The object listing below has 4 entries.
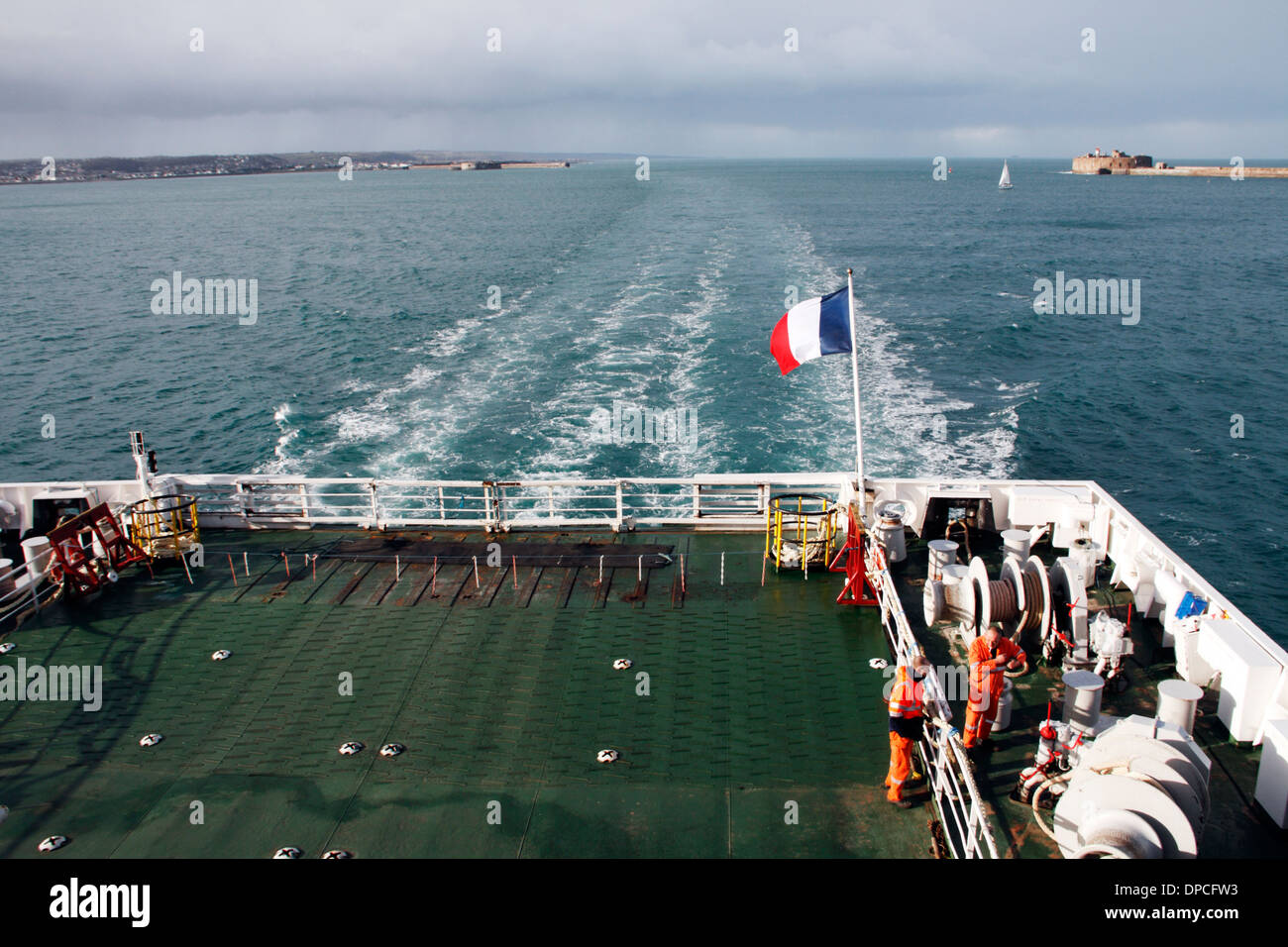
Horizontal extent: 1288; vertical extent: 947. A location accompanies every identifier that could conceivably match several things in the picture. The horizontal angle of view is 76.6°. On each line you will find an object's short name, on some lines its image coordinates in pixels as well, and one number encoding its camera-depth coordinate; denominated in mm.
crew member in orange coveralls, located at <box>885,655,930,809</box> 8133
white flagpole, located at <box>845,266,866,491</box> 12288
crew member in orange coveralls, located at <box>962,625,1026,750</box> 8578
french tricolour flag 12852
